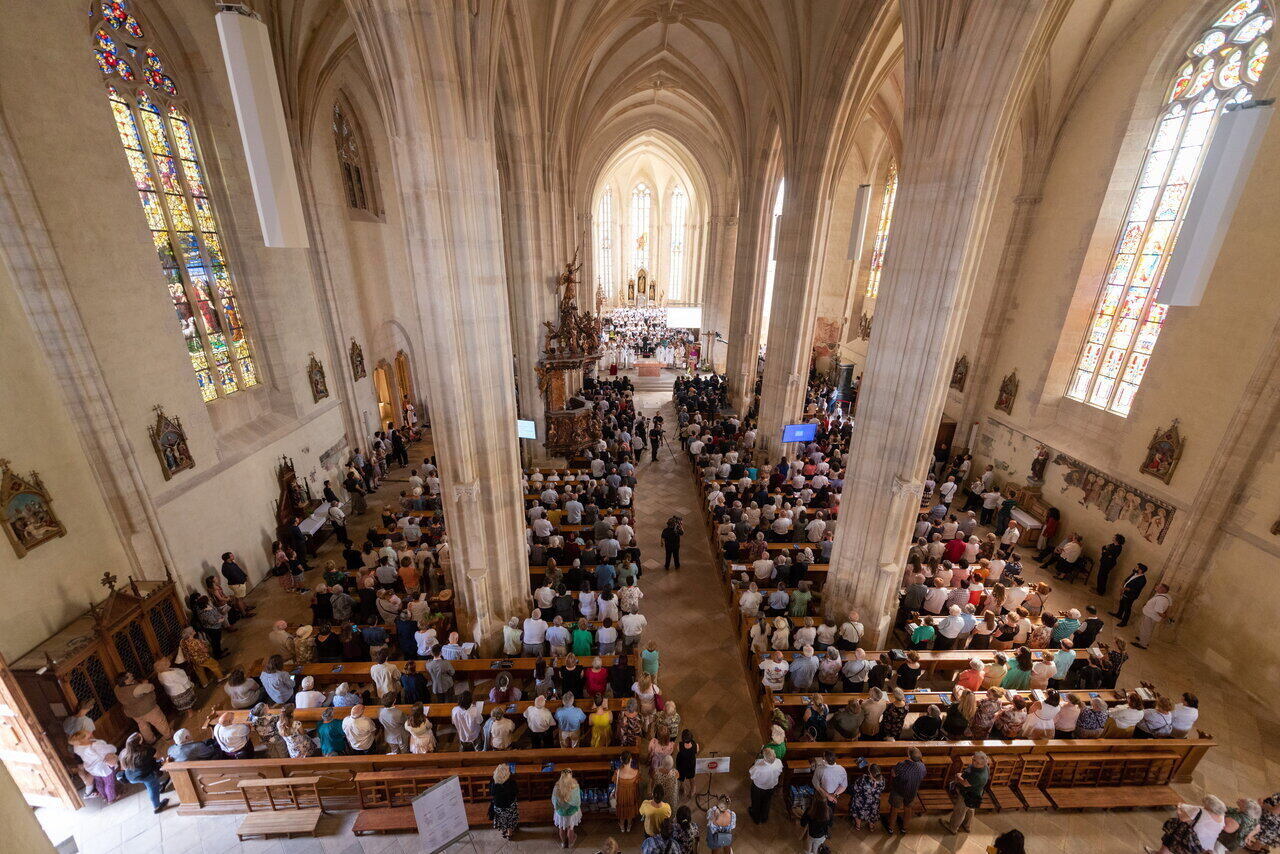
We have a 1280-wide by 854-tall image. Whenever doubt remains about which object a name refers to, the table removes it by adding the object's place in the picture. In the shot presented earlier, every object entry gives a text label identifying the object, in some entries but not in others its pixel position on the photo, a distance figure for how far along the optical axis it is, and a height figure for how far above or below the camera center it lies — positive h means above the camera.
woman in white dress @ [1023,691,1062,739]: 6.86 -5.70
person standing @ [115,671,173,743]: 7.30 -6.11
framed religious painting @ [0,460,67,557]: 6.83 -3.48
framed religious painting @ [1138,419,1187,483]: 10.24 -3.70
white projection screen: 35.34 -4.61
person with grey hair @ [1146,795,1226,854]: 5.54 -5.87
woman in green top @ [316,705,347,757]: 6.63 -5.88
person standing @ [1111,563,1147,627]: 10.01 -6.13
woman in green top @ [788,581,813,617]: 9.05 -5.67
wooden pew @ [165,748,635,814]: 6.52 -6.18
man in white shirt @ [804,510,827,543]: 11.48 -5.77
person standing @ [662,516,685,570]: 11.48 -5.95
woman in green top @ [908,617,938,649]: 8.66 -5.91
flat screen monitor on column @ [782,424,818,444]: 14.12 -4.66
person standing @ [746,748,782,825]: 6.12 -5.91
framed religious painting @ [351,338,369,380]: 15.80 -3.49
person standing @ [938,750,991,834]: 6.12 -6.13
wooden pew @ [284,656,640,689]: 8.02 -6.18
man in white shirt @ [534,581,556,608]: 9.02 -5.68
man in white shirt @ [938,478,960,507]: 12.45 -5.36
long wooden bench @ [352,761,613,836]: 6.48 -6.53
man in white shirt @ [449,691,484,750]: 6.52 -5.63
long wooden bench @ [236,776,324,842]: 6.45 -6.72
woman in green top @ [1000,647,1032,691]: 7.64 -5.84
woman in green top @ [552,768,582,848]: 5.93 -5.91
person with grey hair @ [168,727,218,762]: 6.49 -5.92
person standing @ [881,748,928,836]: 6.13 -5.92
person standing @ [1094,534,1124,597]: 11.02 -6.05
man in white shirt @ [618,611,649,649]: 8.30 -5.60
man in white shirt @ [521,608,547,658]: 8.27 -5.80
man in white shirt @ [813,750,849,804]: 5.96 -5.63
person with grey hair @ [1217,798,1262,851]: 5.57 -5.64
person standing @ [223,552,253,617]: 9.97 -6.11
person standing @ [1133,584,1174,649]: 9.48 -6.10
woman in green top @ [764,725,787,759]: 6.33 -5.56
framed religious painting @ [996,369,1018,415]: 14.82 -3.79
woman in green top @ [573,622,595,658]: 8.19 -5.81
